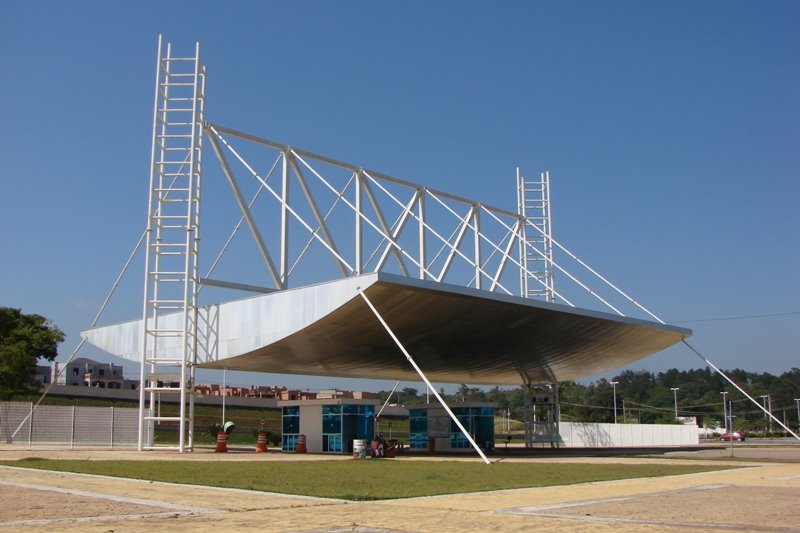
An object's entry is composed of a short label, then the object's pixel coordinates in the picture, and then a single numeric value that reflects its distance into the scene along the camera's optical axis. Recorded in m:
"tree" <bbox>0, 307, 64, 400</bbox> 51.56
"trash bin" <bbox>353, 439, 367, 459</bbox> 35.50
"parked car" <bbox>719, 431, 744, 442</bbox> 88.69
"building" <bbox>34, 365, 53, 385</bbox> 120.91
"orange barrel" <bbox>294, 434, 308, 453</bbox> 43.44
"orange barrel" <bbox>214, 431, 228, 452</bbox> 40.34
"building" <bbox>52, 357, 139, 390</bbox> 128.69
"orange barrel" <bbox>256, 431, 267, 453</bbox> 41.59
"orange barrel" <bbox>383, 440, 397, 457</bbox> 37.97
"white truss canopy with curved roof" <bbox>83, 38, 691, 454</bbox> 35.41
